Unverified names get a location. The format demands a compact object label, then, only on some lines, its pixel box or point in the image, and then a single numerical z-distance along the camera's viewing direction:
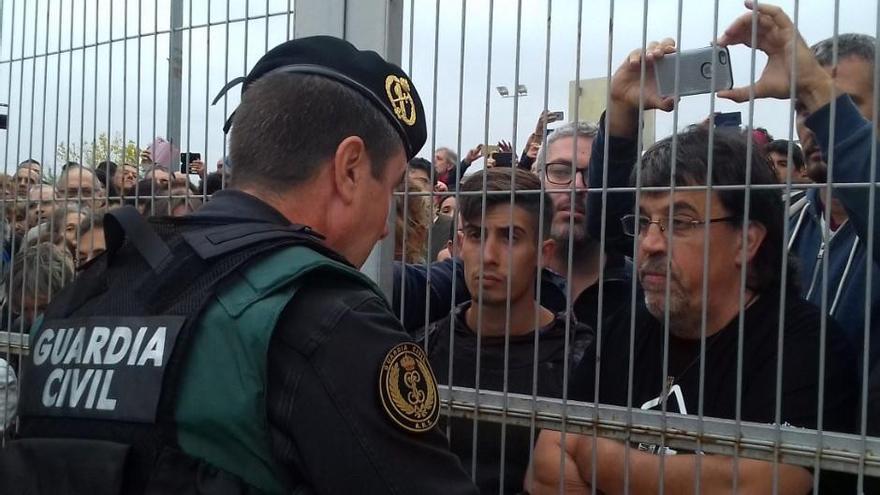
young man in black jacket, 2.14
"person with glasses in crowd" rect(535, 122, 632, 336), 2.05
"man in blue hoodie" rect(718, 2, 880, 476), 1.73
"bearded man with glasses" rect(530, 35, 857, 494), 1.83
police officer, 1.31
